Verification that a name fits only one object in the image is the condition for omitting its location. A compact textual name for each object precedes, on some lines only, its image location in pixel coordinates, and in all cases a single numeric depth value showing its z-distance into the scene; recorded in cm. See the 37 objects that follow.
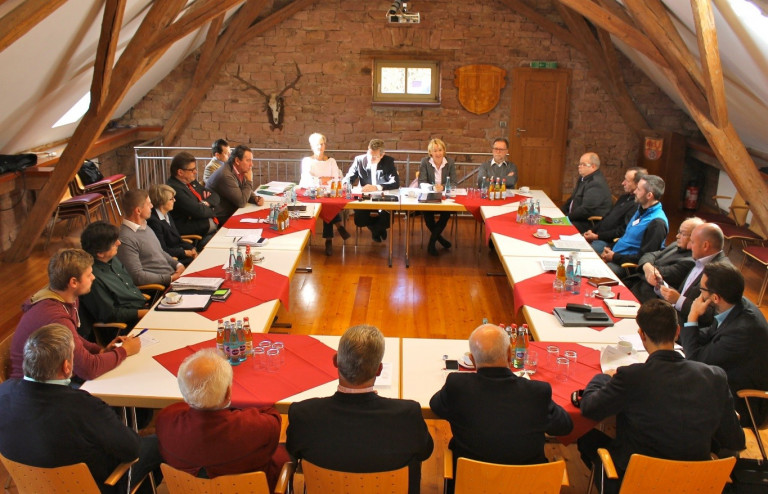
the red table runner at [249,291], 420
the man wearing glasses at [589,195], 692
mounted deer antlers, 1041
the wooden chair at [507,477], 264
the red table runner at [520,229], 588
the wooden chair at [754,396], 342
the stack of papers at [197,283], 444
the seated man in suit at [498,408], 285
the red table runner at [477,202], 699
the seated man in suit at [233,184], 665
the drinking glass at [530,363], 350
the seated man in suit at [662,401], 288
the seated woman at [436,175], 761
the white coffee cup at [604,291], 440
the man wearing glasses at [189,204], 609
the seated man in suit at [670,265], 495
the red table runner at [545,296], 434
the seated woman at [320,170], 765
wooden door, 1024
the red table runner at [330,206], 696
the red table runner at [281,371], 328
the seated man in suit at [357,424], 271
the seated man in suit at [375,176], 764
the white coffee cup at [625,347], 362
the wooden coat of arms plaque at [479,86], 1024
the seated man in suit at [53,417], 271
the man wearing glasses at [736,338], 347
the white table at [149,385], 326
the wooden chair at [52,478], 266
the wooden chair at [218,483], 260
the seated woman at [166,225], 550
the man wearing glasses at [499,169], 763
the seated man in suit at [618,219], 636
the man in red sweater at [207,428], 270
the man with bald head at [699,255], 438
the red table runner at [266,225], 589
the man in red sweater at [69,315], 339
